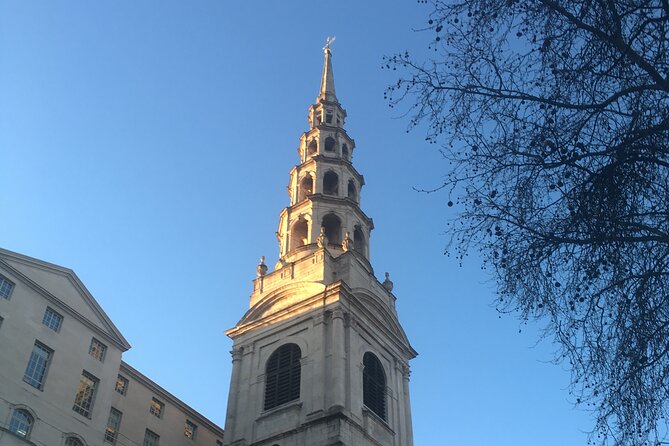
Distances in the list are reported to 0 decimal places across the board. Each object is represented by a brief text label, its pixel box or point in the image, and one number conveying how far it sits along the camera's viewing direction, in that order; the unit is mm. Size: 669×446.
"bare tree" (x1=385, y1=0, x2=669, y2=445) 13219
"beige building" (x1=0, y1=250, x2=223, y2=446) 32906
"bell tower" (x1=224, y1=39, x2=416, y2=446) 37500
